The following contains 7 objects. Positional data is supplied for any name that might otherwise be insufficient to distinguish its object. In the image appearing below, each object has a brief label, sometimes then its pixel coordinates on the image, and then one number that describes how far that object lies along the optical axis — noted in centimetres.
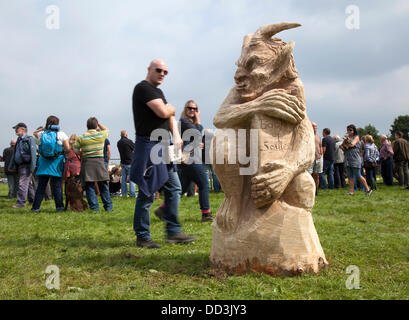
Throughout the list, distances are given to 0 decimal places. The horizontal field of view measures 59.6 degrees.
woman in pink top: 802
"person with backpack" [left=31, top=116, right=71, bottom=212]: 752
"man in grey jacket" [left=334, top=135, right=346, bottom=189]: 1156
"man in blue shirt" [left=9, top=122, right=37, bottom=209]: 847
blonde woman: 611
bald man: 422
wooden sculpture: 310
